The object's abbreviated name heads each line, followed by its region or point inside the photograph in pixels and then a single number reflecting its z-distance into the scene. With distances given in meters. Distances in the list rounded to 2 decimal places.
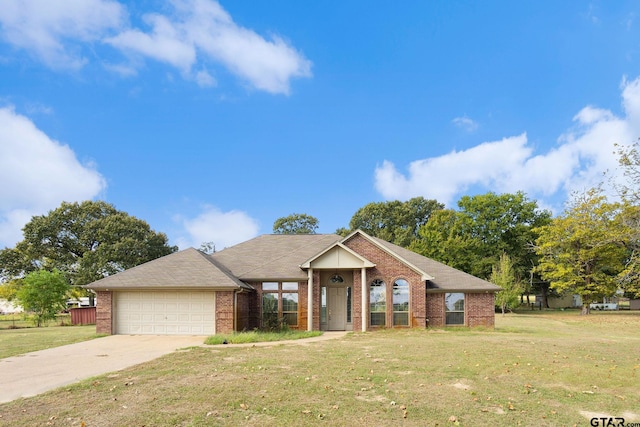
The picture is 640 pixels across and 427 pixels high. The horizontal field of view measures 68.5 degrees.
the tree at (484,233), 48.03
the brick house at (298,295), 21.64
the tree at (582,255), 40.44
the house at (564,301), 62.71
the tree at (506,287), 41.16
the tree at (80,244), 46.09
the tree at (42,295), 31.08
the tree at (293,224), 66.31
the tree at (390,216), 61.34
